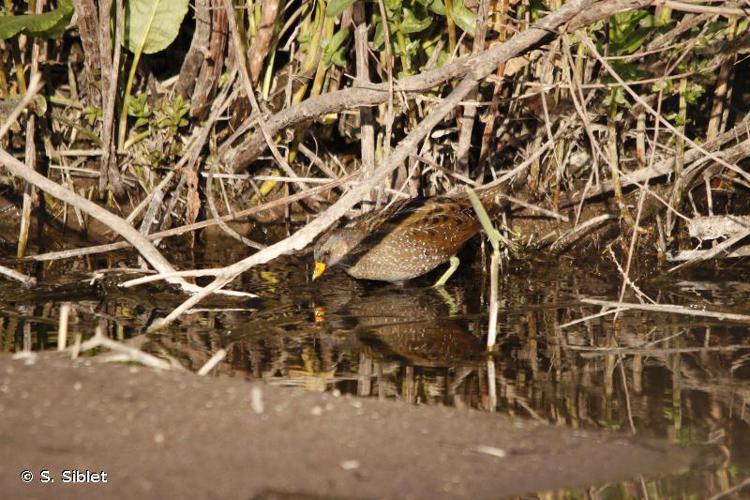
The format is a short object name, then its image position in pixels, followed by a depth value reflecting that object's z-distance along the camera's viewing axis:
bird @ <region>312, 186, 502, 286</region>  12.87
